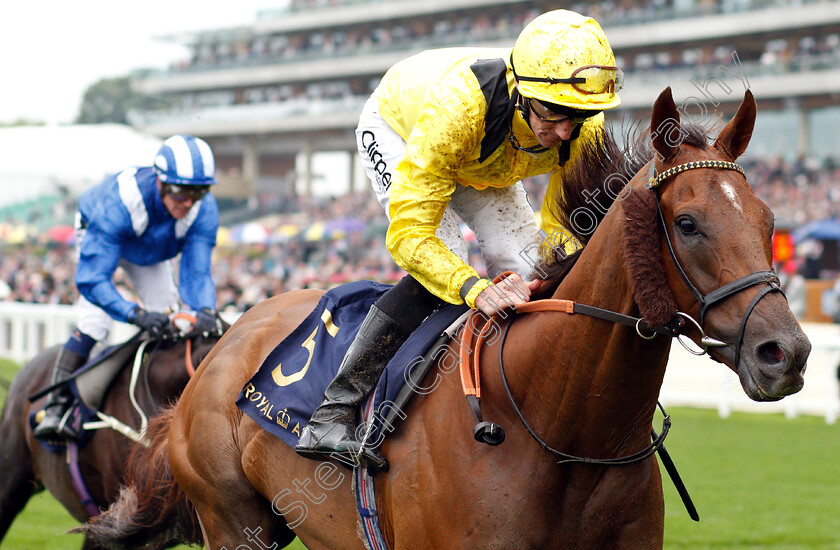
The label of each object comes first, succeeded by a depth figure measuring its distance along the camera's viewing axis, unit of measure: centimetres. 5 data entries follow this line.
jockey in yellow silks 528
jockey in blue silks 951
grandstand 6769
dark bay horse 941
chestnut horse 425
